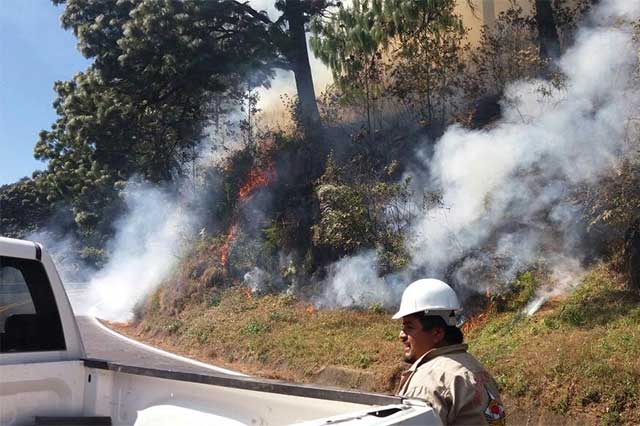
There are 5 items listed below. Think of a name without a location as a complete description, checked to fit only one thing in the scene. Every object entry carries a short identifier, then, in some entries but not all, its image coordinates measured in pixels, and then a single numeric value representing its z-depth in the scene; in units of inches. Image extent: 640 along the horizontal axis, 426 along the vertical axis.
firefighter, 88.5
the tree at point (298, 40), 733.3
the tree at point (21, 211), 1343.5
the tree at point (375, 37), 552.4
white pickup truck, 116.6
